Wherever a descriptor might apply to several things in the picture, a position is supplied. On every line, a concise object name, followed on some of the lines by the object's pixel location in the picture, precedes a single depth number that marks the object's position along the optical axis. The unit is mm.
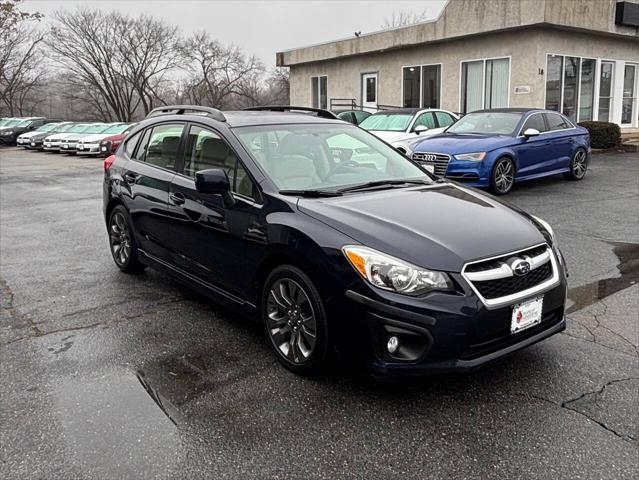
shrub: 17984
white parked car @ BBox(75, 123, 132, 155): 23922
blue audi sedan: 9852
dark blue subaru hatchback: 3035
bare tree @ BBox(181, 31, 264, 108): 57562
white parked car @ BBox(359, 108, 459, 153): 12688
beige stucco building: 17406
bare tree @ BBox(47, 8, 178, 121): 51406
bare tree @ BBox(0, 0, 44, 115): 43812
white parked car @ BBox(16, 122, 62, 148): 30720
